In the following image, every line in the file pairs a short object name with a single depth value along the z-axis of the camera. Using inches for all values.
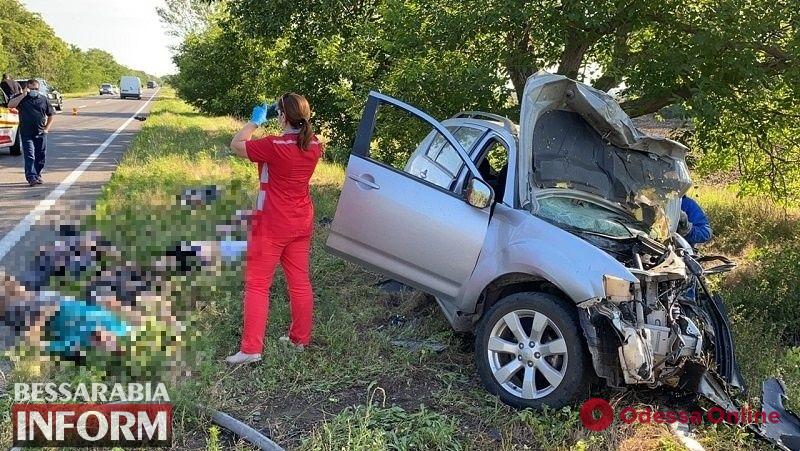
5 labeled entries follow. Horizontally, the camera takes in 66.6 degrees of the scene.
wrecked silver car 139.8
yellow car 478.3
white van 2504.9
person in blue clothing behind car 201.0
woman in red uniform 154.0
